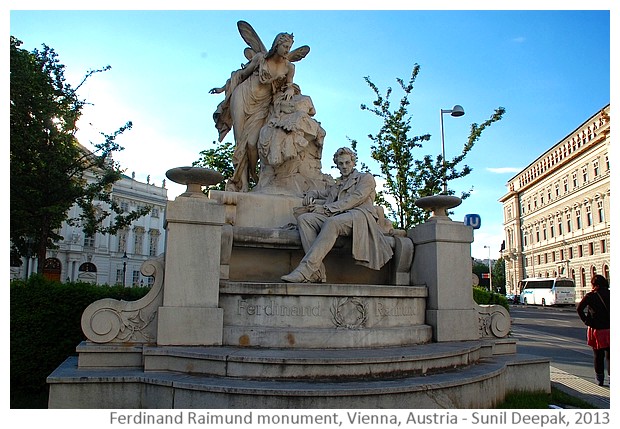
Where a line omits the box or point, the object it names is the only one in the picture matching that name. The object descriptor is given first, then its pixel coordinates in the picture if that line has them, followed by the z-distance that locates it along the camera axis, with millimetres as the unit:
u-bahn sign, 14628
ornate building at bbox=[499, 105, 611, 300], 58500
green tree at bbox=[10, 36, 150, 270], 16500
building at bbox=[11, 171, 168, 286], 61281
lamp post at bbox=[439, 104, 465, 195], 17656
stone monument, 5238
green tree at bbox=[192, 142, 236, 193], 25547
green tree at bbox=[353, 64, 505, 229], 17641
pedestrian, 8430
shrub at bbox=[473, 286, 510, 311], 13258
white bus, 46625
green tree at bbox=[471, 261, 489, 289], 111375
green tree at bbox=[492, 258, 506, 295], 97850
